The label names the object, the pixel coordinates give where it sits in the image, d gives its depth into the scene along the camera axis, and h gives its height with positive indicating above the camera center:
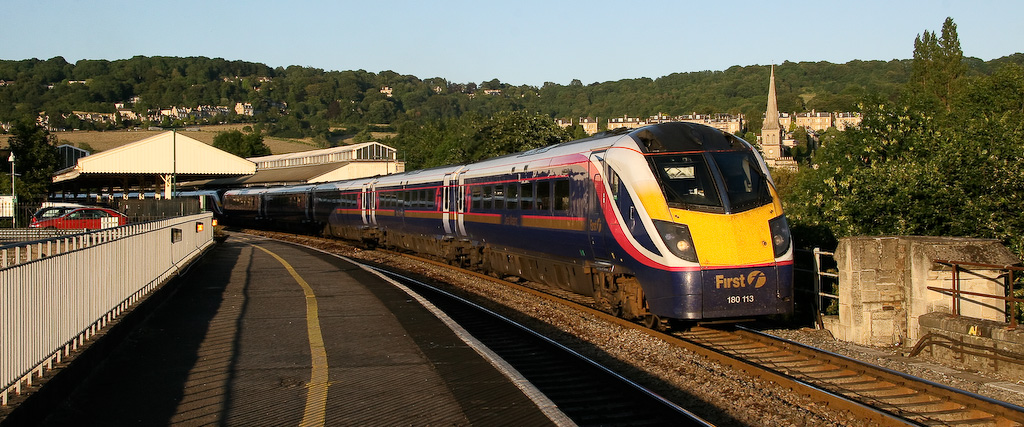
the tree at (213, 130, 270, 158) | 156.75 +12.27
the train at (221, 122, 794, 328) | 10.84 -0.37
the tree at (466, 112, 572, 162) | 64.62 +5.75
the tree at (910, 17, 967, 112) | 83.19 +14.02
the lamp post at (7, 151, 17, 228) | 31.45 -0.16
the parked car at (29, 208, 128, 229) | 27.12 -0.41
